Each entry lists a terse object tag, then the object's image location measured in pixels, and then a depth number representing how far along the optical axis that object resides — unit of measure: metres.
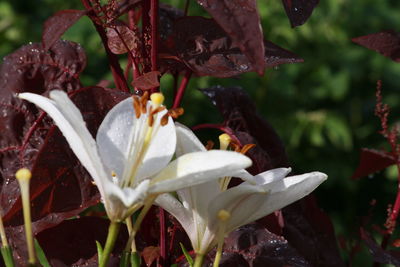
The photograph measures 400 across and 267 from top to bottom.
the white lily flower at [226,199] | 1.45
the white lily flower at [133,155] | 1.40
